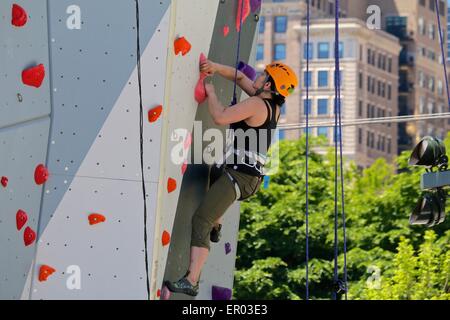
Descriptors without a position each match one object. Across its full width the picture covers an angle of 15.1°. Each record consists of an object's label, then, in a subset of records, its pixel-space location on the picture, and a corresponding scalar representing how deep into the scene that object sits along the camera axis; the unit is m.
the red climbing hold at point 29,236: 14.12
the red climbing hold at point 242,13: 15.80
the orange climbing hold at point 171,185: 14.35
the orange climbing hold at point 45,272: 14.12
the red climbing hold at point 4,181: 14.30
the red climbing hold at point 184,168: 14.65
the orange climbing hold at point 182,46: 14.20
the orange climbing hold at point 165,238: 14.39
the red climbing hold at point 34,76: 14.20
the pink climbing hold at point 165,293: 14.59
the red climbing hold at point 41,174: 14.09
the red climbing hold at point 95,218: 14.07
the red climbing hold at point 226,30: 15.53
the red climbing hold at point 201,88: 14.87
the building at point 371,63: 137.00
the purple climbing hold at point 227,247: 16.52
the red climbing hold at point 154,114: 14.04
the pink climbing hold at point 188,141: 14.66
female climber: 14.71
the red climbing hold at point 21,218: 14.23
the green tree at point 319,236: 43.53
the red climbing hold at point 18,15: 14.32
